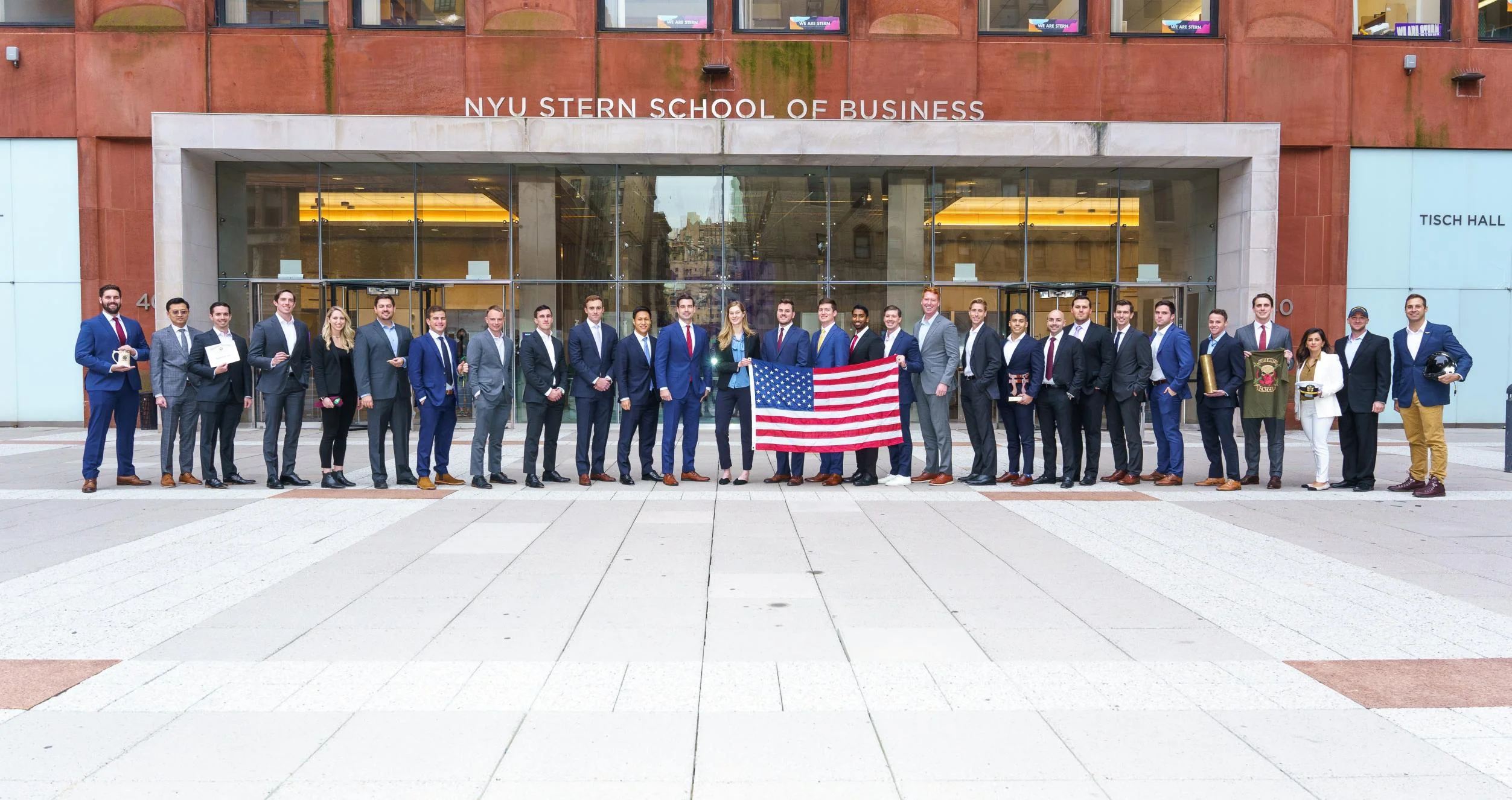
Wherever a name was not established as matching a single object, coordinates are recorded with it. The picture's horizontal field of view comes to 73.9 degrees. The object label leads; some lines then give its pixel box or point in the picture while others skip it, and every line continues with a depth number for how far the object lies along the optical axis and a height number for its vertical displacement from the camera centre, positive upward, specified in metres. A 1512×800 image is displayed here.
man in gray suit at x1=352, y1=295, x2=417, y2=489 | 10.92 -0.36
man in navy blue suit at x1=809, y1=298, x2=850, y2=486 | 11.77 -0.04
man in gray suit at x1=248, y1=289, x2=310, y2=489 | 11.00 -0.25
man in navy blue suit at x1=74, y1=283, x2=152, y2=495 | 10.73 -0.29
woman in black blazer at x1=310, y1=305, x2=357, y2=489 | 11.02 -0.42
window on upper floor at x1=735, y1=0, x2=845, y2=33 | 19.09 +6.30
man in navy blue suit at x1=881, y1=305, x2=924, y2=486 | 11.82 -0.20
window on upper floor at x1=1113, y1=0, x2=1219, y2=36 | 19.17 +6.32
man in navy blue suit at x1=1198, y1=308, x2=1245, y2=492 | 11.27 -0.63
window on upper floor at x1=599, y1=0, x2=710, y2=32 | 19.02 +6.33
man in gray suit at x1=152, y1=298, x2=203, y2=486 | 10.97 -0.30
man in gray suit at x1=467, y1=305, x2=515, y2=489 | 11.41 -0.38
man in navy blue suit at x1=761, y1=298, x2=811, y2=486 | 11.70 +0.01
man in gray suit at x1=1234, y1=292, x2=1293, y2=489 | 11.22 +0.02
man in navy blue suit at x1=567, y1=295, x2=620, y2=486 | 11.53 -0.26
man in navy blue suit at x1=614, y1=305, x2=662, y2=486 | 11.52 -0.34
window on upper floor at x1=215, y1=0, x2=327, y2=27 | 18.80 +6.28
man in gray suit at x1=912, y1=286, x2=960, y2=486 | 11.77 -0.38
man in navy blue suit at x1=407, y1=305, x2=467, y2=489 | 11.11 -0.35
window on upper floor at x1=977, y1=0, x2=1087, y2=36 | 19.16 +6.32
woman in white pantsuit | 11.12 -0.47
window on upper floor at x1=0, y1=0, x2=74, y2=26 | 18.70 +6.29
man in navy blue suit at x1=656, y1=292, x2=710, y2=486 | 11.48 -0.26
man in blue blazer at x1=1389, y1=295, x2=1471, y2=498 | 10.61 -0.47
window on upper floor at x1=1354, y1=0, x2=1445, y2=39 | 19.31 +6.34
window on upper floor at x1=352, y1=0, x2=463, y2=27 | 18.86 +6.29
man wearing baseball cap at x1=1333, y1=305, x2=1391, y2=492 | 10.98 -0.52
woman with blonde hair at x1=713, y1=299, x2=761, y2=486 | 11.44 -0.30
